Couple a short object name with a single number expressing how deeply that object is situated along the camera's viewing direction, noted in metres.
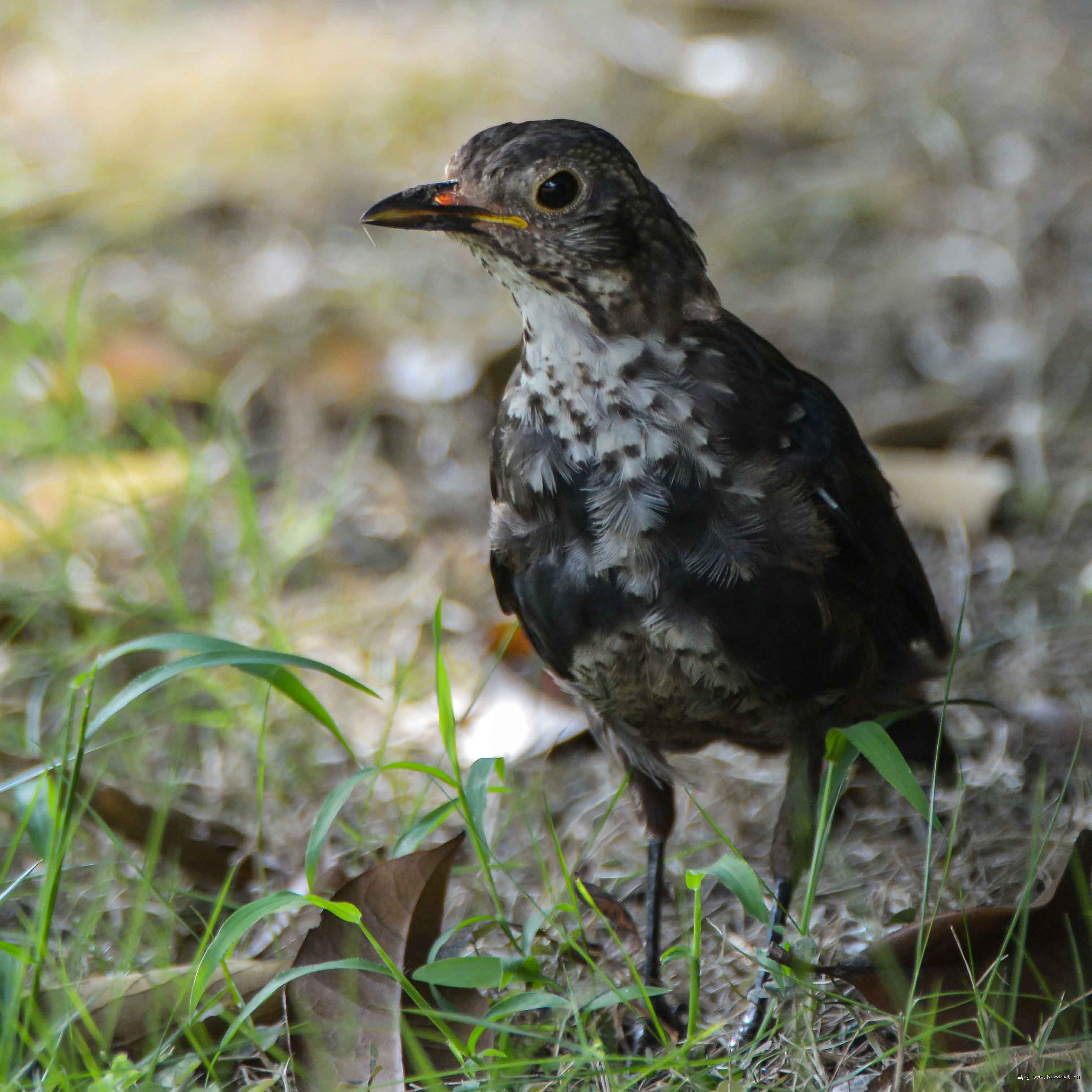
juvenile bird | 4.84
